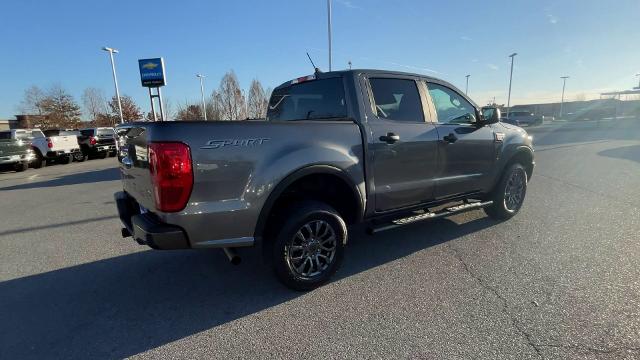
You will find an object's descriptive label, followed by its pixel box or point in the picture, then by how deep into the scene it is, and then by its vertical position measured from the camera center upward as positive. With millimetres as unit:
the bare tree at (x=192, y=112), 52344 +249
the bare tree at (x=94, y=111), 46962 +838
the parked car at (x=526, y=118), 37219 -1661
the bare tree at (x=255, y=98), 51125 +1920
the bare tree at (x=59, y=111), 42969 +898
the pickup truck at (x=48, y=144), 15078 -1141
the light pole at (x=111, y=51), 32188 +5841
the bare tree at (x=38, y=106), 43875 +1626
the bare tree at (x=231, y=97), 52250 +2219
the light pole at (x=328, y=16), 24945 +6461
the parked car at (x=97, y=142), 18891 -1286
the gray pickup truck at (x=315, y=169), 2691 -542
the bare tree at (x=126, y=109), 47094 +963
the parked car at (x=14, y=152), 13805 -1240
